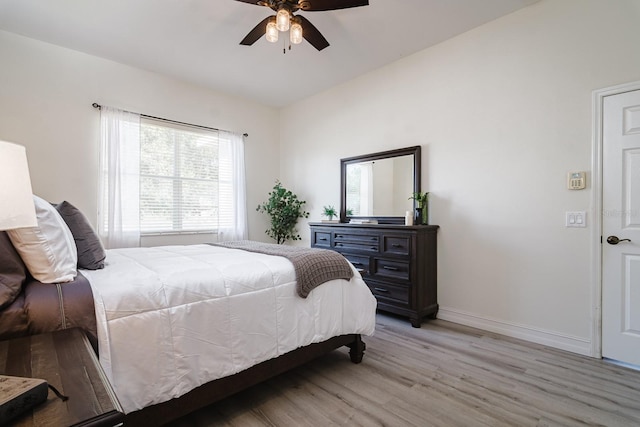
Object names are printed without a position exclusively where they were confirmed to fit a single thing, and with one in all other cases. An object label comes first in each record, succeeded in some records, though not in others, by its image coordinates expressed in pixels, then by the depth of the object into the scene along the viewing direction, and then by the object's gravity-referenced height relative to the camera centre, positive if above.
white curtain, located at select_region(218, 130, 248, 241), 4.57 +0.33
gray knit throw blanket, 1.92 -0.37
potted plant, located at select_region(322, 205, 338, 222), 4.31 -0.02
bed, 1.24 -0.55
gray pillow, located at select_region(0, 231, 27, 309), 1.12 -0.24
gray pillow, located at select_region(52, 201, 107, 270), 1.72 -0.16
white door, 2.22 -0.13
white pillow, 1.28 -0.17
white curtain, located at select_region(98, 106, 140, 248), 3.53 +0.37
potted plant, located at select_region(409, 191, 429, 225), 3.32 +0.02
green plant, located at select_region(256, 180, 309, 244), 4.85 -0.02
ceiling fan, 2.19 +1.48
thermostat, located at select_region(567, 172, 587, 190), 2.42 +0.24
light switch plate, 2.43 -0.07
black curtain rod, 3.51 +1.20
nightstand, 0.63 -0.42
